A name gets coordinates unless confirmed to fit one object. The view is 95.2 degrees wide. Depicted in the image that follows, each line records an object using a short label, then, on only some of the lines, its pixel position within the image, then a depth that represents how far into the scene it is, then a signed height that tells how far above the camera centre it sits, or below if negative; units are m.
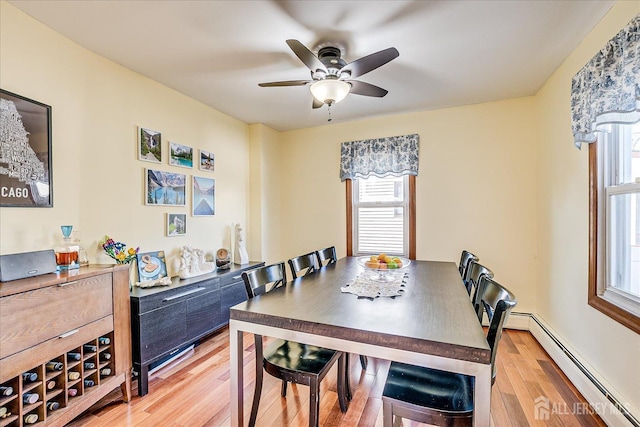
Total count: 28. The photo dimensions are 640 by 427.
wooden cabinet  1.40 -0.71
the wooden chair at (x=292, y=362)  1.47 -0.82
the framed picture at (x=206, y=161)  3.24 +0.57
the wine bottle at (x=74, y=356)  1.71 -0.84
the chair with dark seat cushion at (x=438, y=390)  1.17 -0.82
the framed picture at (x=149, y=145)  2.60 +0.61
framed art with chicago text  1.73 +0.38
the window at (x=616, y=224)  1.75 -0.11
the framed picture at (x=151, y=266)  2.50 -0.47
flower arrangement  2.18 -0.29
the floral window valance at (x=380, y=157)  3.58 +0.67
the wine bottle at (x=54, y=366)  1.62 -0.85
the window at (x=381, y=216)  3.65 -0.08
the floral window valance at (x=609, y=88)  1.50 +0.70
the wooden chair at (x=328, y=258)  2.42 -0.50
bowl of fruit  2.22 -0.42
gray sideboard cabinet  2.08 -0.84
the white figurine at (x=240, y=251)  3.50 -0.48
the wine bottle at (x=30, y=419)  1.48 -1.04
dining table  1.08 -0.51
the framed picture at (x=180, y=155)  2.89 +0.58
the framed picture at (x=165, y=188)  2.68 +0.23
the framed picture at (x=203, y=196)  3.16 +0.18
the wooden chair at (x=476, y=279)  1.62 -0.48
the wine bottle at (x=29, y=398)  1.47 -0.93
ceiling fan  1.85 +0.96
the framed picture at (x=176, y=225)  2.86 -0.13
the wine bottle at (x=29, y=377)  1.51 -0.85
